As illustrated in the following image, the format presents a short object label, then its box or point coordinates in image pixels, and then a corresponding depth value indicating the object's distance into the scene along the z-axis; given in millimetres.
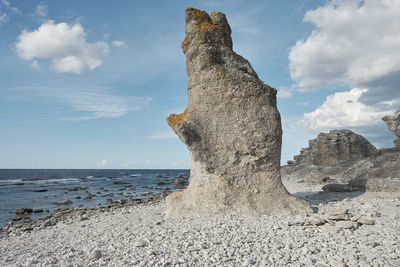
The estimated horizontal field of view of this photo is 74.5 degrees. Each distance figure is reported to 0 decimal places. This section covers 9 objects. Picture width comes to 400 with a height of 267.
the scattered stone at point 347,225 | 6778
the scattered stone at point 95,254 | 5652
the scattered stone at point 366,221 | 7160
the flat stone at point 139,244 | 6164
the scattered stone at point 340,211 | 7649
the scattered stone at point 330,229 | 6473
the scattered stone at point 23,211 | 16984
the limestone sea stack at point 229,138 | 9164
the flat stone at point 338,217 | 7396
